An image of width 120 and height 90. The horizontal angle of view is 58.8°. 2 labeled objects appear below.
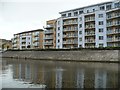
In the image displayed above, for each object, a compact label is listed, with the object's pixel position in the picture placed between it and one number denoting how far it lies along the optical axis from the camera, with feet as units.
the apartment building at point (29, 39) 228.81
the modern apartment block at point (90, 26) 134.15
